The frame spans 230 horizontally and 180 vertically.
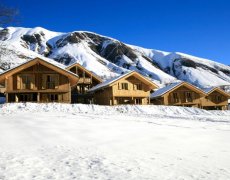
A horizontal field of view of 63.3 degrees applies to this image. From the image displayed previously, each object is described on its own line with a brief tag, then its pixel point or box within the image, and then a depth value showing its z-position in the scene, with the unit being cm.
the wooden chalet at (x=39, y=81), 2435
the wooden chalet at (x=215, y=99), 3915
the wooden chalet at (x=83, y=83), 3309
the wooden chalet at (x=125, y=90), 2812
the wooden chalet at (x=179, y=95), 3461
